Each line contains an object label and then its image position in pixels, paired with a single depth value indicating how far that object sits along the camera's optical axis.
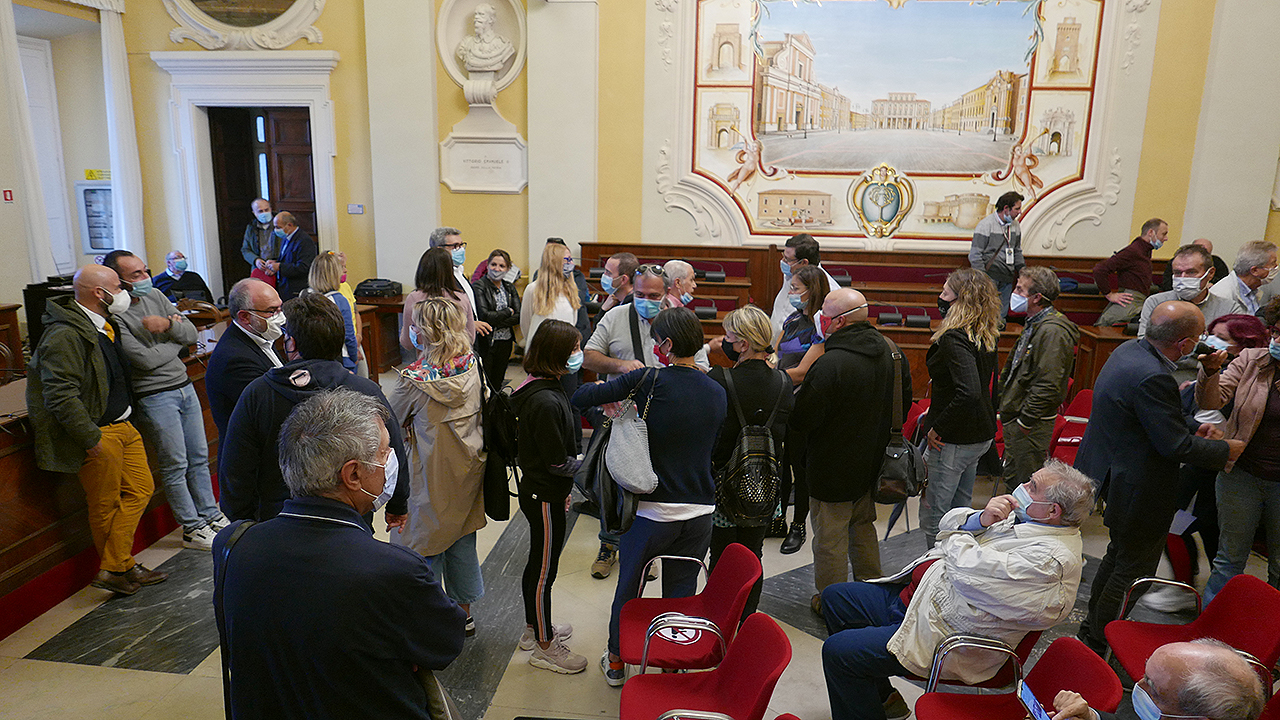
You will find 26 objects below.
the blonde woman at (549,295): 5.03
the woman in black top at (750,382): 3.11
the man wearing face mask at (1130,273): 6.91
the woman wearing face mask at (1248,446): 3.26
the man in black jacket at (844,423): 3.27
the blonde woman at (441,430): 3.09
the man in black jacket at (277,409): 2.66
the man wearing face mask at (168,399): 3.94
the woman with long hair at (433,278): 4.50
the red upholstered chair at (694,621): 2.63
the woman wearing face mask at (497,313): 5.84
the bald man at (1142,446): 3.04
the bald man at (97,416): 3.50
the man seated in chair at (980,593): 2.30
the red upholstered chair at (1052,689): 2.12
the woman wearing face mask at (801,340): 4.14
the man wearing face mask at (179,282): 6.64
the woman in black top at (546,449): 2.99
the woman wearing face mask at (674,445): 2.87
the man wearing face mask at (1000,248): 7.44
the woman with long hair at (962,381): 3.79
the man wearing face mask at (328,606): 1.58
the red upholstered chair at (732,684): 2.18
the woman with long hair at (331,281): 4.91
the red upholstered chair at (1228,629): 2.55
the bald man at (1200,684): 1.81
